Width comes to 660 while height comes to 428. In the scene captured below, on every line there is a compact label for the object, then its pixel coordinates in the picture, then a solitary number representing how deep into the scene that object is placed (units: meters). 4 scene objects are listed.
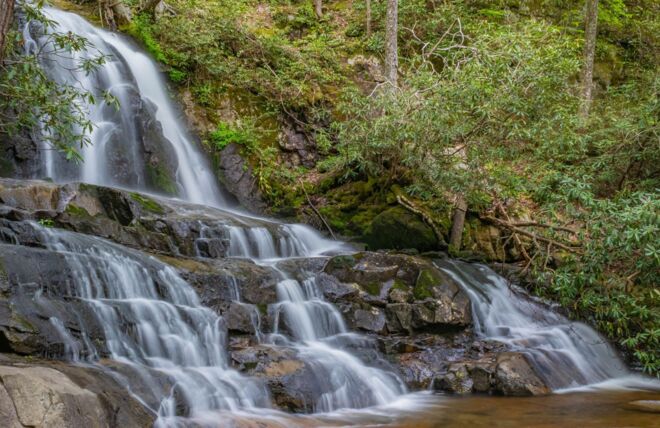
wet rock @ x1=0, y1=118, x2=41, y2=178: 10.58
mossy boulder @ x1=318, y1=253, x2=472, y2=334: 8.28
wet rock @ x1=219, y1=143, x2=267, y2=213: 13.57
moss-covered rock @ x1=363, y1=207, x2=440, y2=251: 11.64
